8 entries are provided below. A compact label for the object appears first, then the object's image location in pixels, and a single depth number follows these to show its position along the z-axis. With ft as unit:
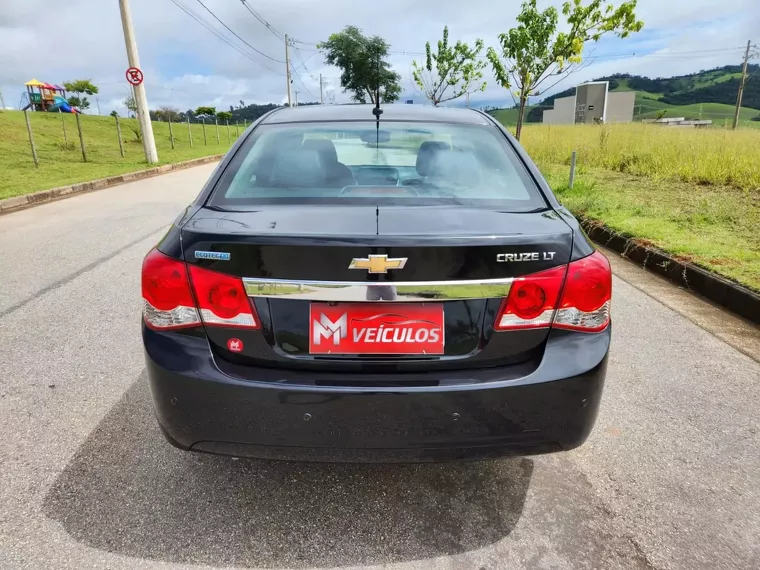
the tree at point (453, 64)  108.47
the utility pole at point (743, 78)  155.84
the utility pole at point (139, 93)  54.85
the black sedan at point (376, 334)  5.50
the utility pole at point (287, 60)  174.70
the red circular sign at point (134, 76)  55.73
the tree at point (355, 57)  192.95
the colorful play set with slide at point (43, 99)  152.66
